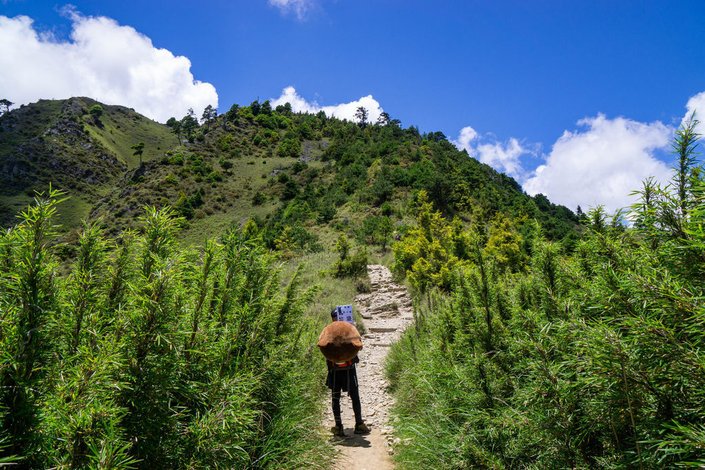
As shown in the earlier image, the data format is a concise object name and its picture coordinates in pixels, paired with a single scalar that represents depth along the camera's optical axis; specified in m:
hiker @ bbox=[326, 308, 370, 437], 5.06
